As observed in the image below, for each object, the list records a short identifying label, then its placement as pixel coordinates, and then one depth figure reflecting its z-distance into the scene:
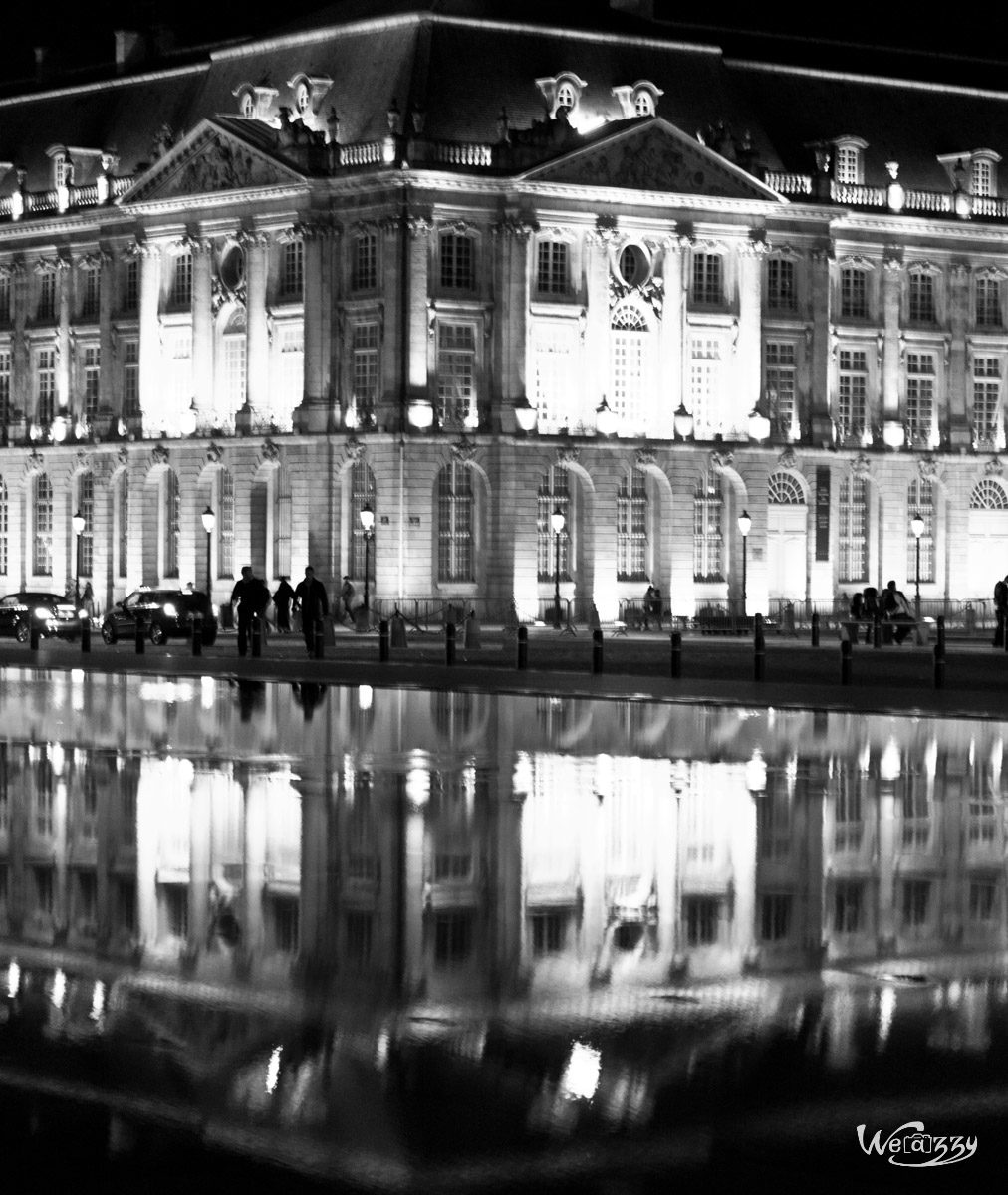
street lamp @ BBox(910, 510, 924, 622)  91.44
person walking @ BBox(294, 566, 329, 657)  58.98
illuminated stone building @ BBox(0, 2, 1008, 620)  88.75
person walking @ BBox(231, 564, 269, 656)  57.81
